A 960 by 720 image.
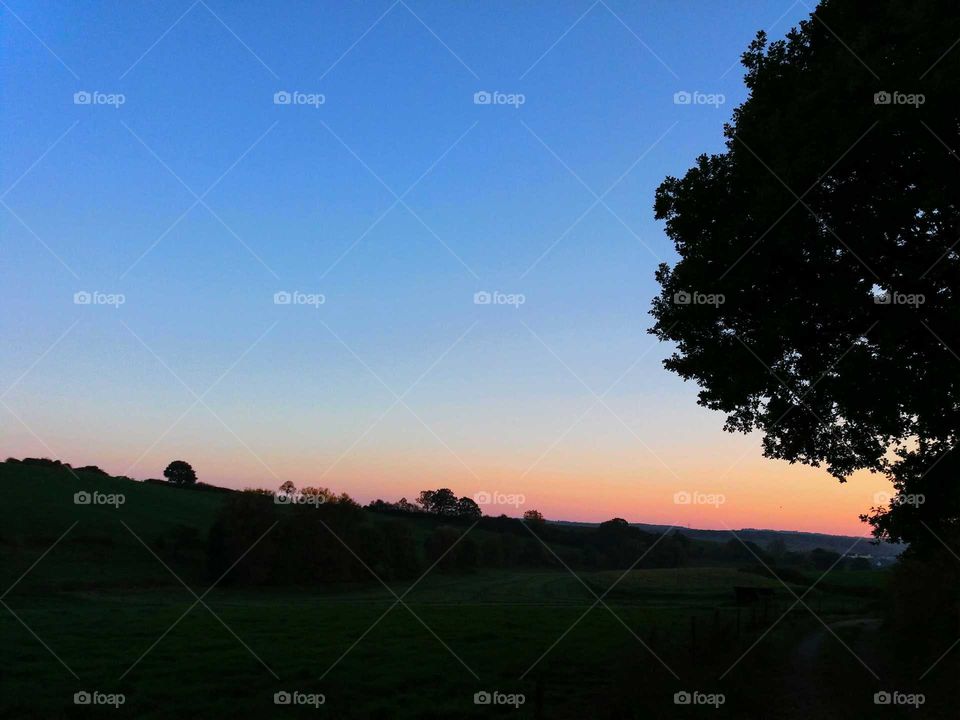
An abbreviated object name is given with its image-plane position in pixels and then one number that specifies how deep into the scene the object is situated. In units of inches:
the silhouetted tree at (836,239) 579.8
